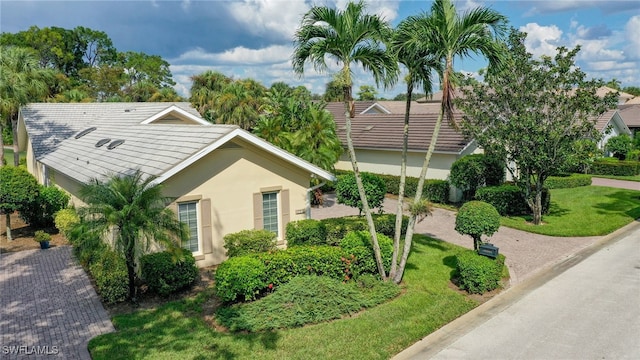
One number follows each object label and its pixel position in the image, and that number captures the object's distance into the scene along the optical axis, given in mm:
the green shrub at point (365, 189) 17422
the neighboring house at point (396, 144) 24812
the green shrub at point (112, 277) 11086
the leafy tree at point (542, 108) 17953
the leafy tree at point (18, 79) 23234
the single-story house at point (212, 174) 13562
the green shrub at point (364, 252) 12609
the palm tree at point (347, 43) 10961
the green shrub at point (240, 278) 10664
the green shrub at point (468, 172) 22578
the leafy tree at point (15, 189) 17062
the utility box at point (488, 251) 12328
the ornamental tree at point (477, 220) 12977
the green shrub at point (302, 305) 9879
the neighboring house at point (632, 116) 47188
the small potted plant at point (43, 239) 16438
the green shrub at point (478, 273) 11891
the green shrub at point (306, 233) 14539
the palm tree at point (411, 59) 11086
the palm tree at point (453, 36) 10641
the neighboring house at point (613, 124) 36688
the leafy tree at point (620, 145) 37250
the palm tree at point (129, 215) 10438
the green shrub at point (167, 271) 11430
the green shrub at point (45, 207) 18906
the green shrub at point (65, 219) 16034
